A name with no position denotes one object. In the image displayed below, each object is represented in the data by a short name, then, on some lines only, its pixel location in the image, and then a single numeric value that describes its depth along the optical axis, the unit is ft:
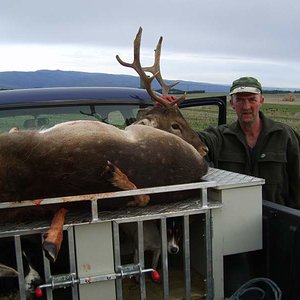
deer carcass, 9.97
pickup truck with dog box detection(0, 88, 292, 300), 9.30
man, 15.98
